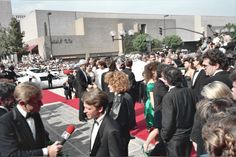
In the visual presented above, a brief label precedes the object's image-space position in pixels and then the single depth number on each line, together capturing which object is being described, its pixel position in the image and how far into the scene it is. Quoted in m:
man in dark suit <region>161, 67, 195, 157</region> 2.62
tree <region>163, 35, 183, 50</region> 46.36
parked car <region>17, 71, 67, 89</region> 14.36
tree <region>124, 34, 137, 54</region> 42.62
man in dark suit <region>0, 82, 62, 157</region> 1.85
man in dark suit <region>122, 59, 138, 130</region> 5.52
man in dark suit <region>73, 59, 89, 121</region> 5.59
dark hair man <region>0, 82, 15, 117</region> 2.52
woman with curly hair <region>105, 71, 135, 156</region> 2.83
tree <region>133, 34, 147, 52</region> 41.17
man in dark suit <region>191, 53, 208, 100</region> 3.96
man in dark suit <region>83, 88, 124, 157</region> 1.95
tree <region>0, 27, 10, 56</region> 30.03
